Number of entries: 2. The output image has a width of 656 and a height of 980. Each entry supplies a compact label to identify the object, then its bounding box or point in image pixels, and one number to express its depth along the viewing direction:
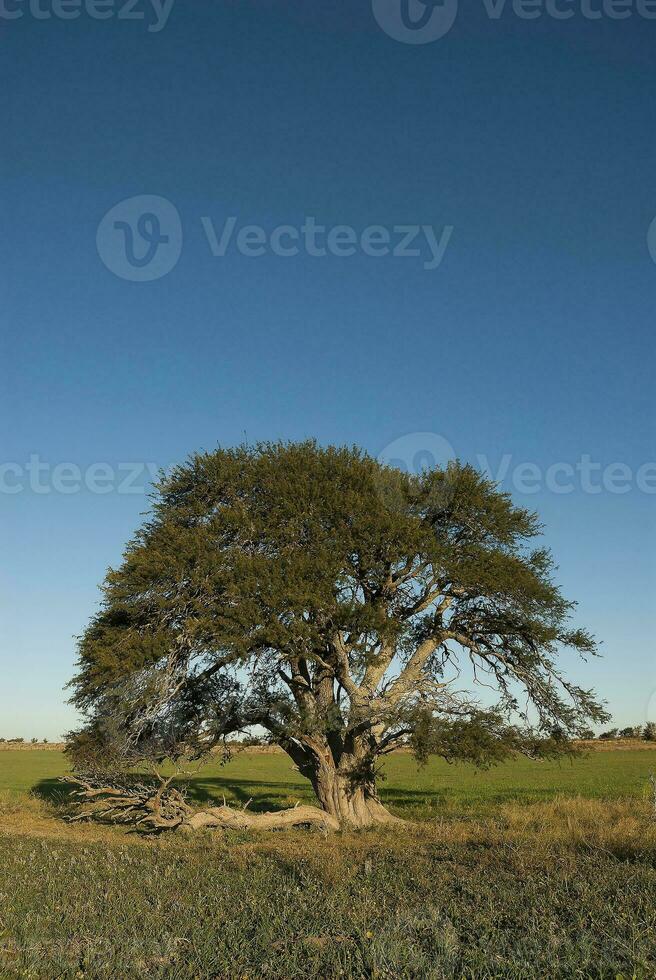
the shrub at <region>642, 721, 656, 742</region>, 98.44
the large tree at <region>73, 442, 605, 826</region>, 23.53
